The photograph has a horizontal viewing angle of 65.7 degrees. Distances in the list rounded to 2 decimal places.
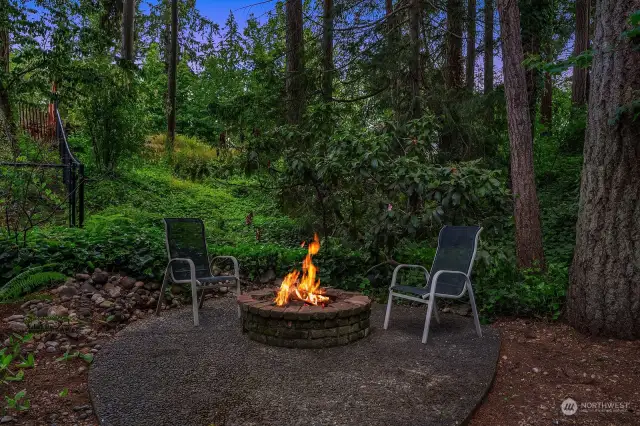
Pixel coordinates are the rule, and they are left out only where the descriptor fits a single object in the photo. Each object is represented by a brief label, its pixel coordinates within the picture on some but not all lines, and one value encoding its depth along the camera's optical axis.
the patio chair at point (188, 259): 4.83
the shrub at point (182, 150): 14.44
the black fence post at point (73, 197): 6.91
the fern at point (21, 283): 4.11
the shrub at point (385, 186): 5.20
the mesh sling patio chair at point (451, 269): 4.37
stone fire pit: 4.04
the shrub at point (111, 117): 10.27
